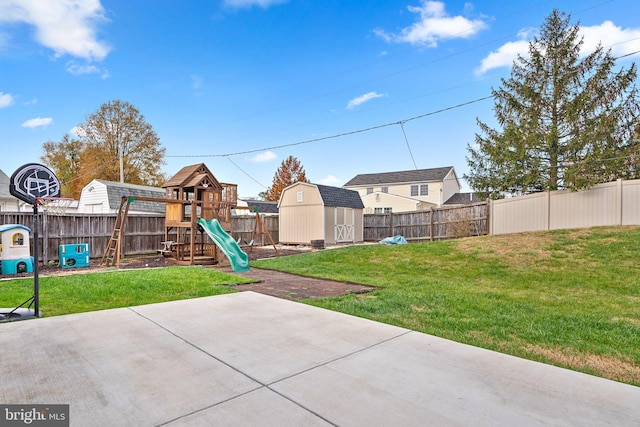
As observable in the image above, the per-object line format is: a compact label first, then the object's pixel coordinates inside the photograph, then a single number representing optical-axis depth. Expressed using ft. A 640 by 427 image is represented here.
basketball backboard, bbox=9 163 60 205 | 13.19
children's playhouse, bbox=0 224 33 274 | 26.71
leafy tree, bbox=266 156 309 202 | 120.37
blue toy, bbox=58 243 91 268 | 30.86
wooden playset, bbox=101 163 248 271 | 34.47
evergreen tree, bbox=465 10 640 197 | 41.09
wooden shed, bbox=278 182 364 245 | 55.88
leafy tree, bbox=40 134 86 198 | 97.60
